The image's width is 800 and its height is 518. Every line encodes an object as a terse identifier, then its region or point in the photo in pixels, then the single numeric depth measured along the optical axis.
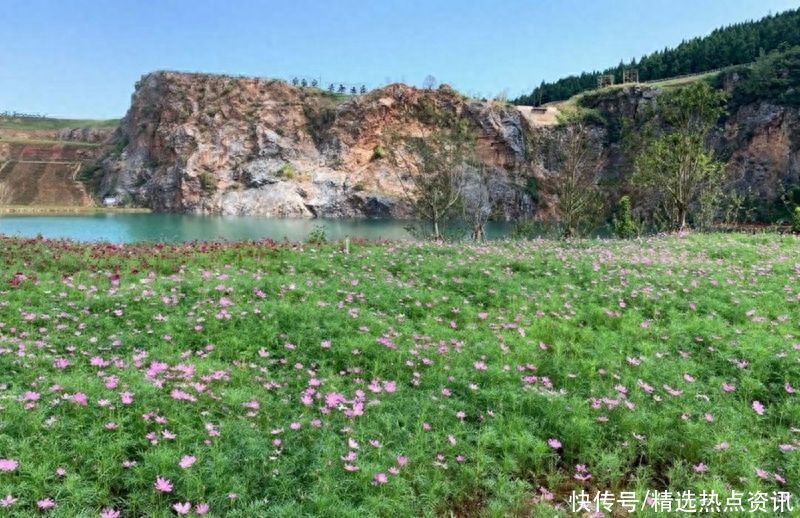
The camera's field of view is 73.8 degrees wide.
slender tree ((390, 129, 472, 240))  33.69
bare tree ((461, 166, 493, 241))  33.83
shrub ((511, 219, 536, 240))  39.60
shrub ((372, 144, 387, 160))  112.46
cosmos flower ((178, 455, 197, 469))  4.22
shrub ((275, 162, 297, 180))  112.12
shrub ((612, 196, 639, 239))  40.91
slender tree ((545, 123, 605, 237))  34.16
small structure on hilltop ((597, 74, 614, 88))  123.96
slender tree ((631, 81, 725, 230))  31.02
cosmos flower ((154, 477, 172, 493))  4.04
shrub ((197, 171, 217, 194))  111.25
